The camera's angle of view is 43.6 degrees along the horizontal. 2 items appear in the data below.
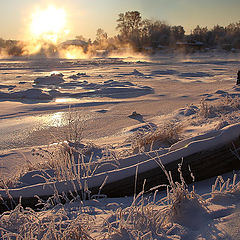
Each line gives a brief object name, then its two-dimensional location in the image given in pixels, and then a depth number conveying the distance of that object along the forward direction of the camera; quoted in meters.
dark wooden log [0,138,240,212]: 2.35
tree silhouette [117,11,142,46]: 57.67
